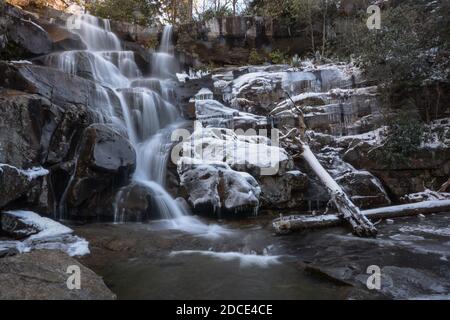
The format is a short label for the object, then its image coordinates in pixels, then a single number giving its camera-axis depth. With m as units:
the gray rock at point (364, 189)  8.83
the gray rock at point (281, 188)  8.38
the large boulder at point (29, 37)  10.87
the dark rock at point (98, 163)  7.59
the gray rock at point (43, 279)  3.11
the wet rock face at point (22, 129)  6.61
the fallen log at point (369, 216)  6.49
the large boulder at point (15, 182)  6.16
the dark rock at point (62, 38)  12.98
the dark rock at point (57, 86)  7.82
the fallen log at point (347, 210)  6.14
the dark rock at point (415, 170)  9.34
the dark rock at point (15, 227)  5.91
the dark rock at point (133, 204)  7.68
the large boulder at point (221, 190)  7.60
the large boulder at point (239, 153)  8.42
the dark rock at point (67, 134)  7.88
